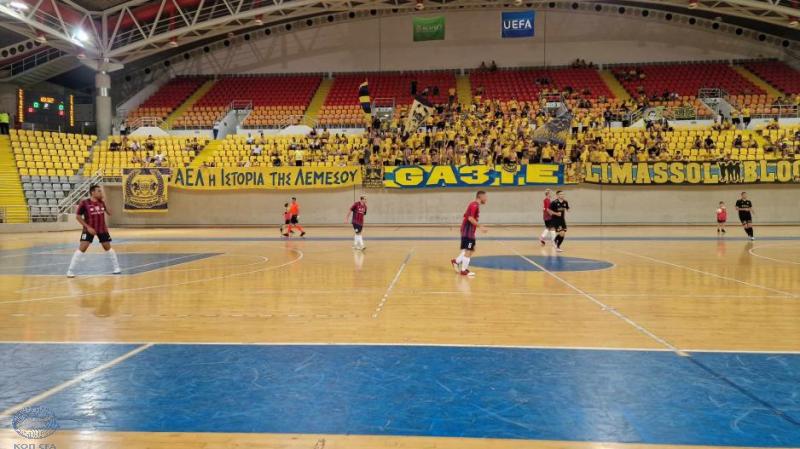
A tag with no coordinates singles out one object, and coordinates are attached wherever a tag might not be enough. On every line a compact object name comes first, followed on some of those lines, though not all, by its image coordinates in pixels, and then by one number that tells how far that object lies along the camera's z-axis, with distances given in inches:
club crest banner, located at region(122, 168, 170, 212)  1302.9
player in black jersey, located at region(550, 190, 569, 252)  677.9
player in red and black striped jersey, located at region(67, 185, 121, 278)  486.8
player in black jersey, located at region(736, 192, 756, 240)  836.6
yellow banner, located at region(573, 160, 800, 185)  1182.9
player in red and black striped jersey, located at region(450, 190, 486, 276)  472.4
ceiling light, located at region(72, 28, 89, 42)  1312.7
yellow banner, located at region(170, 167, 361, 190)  1290.6
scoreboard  1307.8
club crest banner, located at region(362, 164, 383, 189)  1284.4
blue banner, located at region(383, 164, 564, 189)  1238.9
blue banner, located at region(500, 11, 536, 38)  1728.6
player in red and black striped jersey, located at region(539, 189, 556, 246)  718.2
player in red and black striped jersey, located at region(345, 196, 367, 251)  696.4
